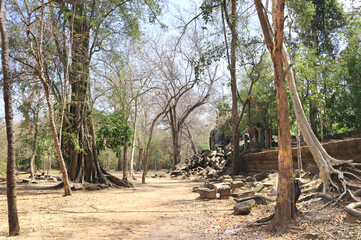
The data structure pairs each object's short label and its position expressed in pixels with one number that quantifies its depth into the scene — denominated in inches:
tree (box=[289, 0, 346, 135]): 740.0
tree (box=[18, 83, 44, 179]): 493.4
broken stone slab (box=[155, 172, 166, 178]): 927.9
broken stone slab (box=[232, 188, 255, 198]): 329.1
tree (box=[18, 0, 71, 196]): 336.9
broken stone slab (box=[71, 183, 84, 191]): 462.3
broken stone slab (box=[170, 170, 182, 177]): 860.6
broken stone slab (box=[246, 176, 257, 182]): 454.1
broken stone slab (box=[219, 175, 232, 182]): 490.0
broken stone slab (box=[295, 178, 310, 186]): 325.1
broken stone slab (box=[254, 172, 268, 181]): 470.0
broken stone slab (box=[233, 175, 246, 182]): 474.4
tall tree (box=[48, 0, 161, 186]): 455.5
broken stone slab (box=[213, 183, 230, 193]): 370.6
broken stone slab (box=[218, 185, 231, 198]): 349.3
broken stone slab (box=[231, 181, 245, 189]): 399.5
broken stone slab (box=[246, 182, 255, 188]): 393.6
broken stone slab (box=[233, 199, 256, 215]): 246.4
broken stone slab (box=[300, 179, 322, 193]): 297.1
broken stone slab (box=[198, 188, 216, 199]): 357.1
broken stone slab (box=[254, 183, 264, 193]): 348.5
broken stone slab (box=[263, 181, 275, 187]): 364.2
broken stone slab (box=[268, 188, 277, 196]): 313.6
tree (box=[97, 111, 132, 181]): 509.7
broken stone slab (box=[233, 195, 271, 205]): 279.0
